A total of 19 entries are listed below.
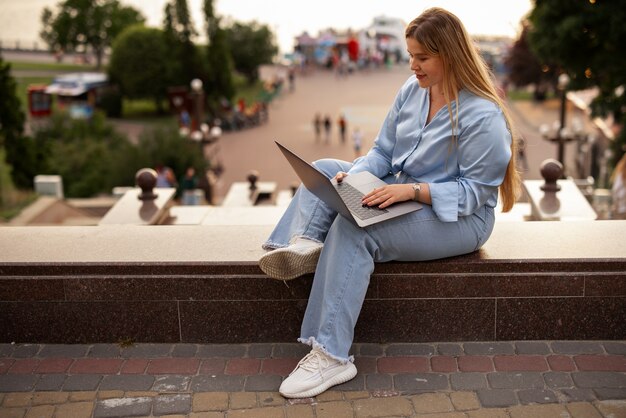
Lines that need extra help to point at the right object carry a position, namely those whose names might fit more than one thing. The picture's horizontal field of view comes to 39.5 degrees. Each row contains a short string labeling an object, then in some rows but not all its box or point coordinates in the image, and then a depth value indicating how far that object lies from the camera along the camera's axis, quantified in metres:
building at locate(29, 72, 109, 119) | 44.00
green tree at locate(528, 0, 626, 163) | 17.17
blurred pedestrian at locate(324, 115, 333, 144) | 33.59
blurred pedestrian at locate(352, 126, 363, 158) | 30.43
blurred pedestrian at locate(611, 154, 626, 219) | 7.88
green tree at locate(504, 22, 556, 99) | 42.78
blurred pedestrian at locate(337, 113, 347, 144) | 34.25
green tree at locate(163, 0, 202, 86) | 39.34
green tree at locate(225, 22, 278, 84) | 54.06
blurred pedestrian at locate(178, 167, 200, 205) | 16.50
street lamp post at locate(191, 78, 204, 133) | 23.41
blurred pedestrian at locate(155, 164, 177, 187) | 15.55
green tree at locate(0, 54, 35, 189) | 18.11
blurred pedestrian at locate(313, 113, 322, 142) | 34.41
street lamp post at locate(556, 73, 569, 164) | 19.22
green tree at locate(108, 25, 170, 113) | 40.50
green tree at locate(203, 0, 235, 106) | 39.56
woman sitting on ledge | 3.89
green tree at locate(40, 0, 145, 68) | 60.41
